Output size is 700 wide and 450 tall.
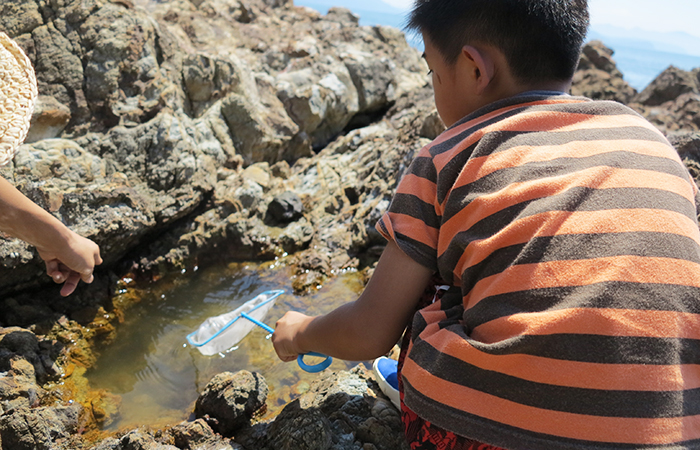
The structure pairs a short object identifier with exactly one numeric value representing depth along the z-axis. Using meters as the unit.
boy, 0.96
